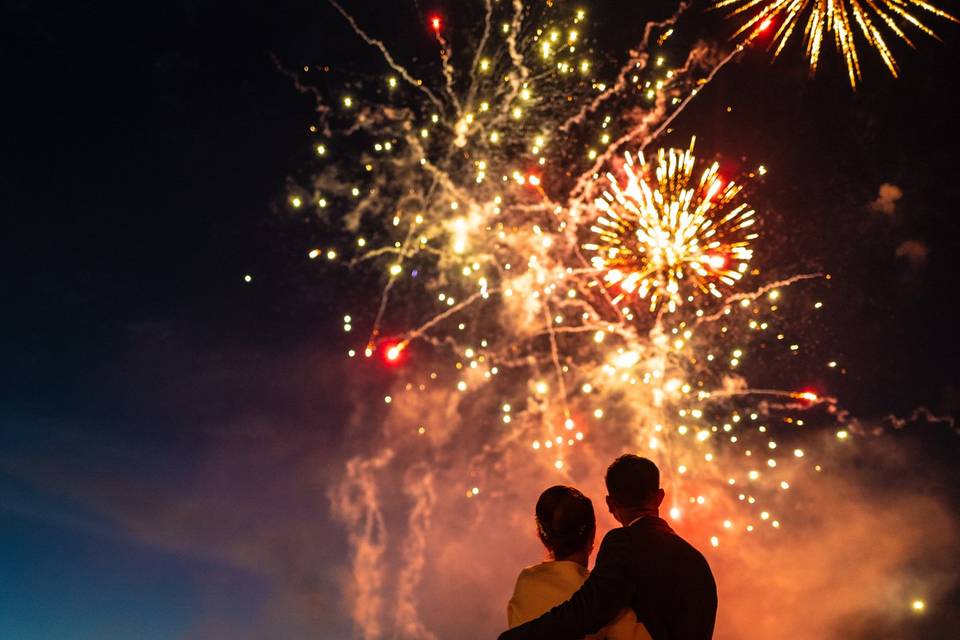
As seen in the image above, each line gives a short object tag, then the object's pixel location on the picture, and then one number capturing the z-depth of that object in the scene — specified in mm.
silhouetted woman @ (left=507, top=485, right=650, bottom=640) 2910
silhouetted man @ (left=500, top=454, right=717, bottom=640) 2773
